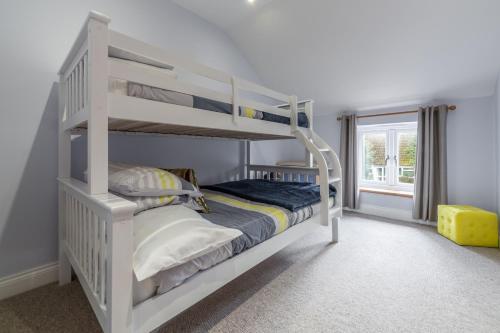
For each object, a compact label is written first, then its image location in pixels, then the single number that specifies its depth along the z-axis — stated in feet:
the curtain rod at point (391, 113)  9.88
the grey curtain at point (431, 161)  9.95
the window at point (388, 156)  11.64
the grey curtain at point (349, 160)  12.32
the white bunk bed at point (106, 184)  2.75
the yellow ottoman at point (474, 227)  8.04
